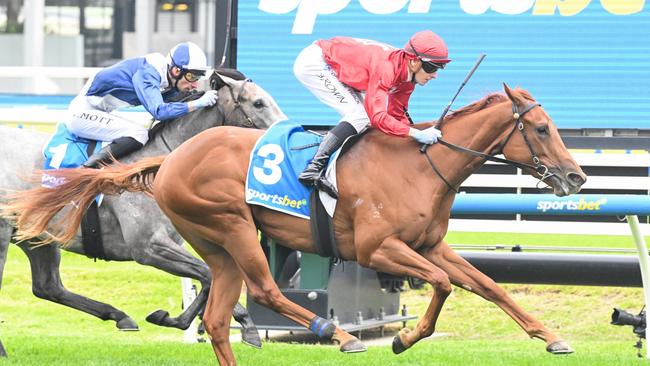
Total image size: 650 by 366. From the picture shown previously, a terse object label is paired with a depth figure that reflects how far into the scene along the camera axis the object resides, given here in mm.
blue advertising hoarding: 16281
